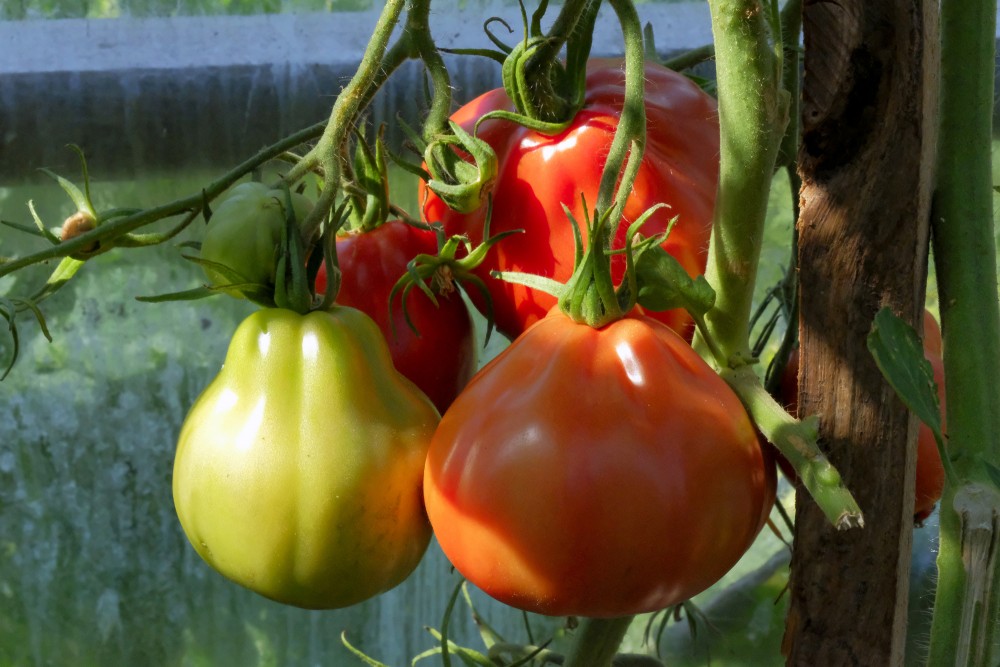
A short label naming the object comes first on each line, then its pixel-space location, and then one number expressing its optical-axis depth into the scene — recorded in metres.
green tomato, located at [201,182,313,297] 0.69
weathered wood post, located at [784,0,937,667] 0.67
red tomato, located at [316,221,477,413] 0.74
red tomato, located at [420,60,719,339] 0.71
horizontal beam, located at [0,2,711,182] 1.11
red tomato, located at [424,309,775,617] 0.66
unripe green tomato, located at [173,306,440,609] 0.68
